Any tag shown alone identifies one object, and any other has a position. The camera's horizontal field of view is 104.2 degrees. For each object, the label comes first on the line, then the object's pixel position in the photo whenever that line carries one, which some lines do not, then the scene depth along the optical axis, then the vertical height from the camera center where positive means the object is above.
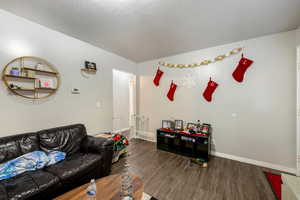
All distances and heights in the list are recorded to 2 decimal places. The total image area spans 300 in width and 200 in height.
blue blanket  1.41 -0.84
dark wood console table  2.61 -1.04
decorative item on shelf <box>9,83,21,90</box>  1.78 +0.21
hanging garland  2.64 +1.02
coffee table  1.13 -0.94
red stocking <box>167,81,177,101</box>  3.41 +0.28
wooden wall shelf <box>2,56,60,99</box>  1.78 +0.42
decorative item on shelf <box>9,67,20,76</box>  1.77 +0.44
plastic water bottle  1.02 -0.84
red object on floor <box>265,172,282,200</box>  1.69 -1.32
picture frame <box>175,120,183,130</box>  3.18 -0.66
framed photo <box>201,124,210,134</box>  2.80 -0.67
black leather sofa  1.25 -0.91
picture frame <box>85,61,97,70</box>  2.69 +0.82
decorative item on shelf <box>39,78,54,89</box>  2.06 +0.31
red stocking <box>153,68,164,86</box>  3.65 +0.77
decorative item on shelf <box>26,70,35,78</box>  1.91 +0.43
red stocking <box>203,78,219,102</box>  2.83 +0.29
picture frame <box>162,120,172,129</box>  3.32 -0.67
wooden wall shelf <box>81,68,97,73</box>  2.68 +0.71
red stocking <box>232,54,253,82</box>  2.50 +0.70
